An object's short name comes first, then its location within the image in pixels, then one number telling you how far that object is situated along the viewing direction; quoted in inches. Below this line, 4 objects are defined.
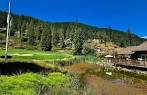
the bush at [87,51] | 1593.7
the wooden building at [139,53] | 728.6
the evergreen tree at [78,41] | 1570.3
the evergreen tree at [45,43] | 1782.9
